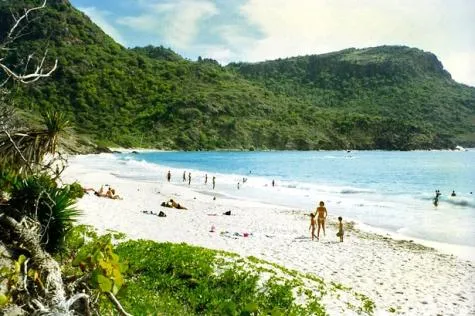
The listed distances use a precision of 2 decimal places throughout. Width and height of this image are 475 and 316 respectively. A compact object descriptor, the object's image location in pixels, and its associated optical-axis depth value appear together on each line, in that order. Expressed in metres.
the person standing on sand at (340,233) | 21.73
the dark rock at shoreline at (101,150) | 121.11
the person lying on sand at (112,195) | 29.05
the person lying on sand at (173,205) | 29.05
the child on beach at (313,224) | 22.00
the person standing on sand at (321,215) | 22.76
